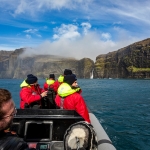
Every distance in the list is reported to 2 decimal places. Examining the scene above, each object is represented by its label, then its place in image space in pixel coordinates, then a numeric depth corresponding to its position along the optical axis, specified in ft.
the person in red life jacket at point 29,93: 17.02
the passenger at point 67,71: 23.96
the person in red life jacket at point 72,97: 13.30
